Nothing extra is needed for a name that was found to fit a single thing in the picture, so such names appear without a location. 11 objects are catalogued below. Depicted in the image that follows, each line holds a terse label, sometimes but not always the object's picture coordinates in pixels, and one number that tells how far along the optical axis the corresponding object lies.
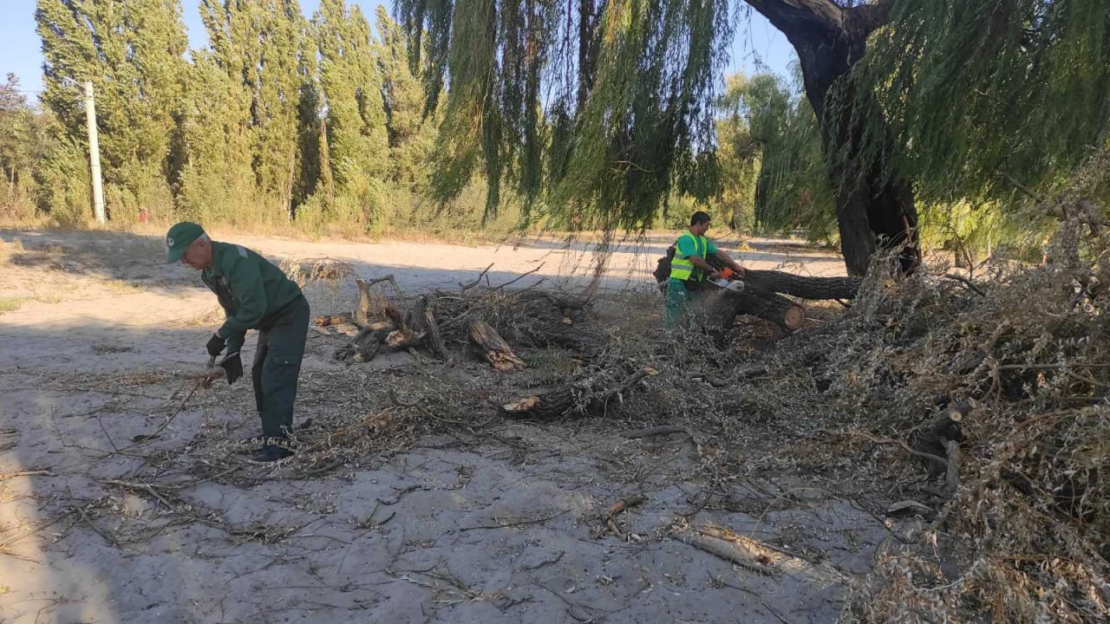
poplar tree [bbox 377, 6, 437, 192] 25.16
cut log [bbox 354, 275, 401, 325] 7.50
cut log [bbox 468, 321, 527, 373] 6.30
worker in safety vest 6.48
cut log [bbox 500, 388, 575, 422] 4.62
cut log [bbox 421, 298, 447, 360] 6.57
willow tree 5.09
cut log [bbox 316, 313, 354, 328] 7.71
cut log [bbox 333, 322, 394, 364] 6.40
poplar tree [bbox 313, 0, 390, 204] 22.91
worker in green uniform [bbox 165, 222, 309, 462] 3.72
